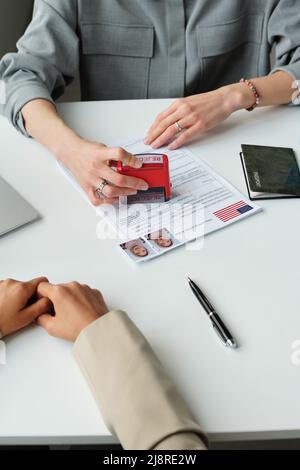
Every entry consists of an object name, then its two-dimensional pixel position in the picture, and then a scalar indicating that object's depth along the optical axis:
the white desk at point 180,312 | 0.60
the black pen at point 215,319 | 0.67
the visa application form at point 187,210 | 0.83
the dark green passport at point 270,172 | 0.90
